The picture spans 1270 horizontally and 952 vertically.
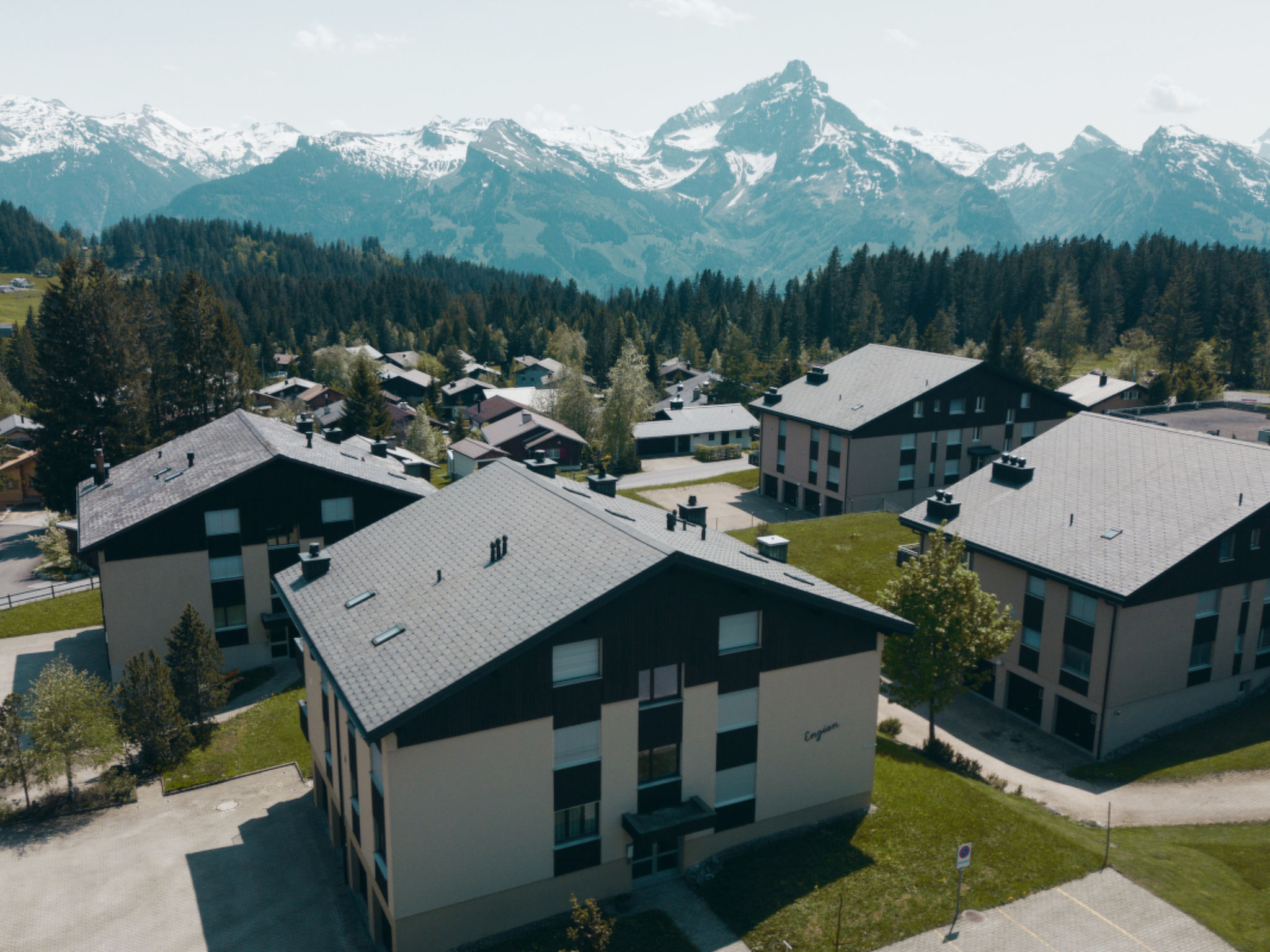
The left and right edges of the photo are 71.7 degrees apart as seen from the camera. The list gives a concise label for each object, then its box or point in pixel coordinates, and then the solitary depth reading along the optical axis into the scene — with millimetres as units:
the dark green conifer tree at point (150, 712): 32750
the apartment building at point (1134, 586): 35844
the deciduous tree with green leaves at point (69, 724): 29125
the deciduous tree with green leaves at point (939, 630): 33156
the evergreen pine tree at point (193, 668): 35281
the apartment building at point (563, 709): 21484
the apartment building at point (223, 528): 41094
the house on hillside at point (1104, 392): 109750
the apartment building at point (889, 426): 71125
